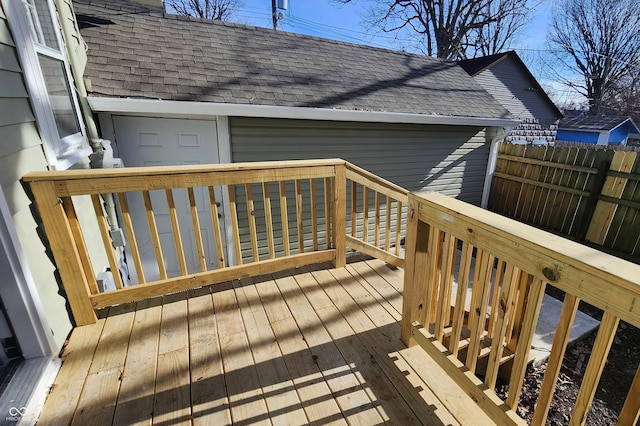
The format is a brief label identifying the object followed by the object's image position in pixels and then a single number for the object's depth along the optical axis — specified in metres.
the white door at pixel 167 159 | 3.46
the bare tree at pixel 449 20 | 14.95
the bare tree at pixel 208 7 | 13.81
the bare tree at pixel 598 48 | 17.59
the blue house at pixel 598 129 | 16.31
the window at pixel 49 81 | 1.75
